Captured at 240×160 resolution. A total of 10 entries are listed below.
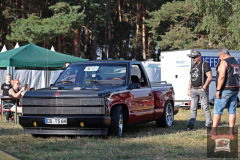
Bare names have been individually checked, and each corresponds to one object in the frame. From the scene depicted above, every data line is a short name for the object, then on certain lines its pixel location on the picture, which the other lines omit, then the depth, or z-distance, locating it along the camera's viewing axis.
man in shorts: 8.89
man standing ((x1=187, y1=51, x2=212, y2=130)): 10.82
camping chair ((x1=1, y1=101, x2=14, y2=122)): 14.05
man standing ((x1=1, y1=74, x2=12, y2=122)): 14.95
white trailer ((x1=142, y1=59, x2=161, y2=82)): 27.22
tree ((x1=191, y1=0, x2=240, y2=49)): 27.73
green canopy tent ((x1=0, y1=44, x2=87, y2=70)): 16.92
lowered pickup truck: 8.98
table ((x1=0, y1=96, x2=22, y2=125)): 12.83
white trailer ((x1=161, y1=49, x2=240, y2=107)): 20.53
